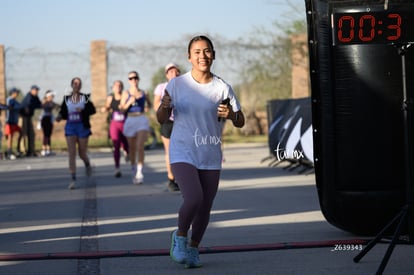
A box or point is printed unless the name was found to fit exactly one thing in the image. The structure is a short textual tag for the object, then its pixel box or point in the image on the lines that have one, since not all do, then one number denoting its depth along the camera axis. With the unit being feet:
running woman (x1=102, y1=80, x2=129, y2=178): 62.49
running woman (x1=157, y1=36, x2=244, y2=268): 28.09
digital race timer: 27.50
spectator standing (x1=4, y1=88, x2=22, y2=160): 93.30
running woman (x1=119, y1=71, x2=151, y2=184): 58.13
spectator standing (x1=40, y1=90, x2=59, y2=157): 96.07
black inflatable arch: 31.89
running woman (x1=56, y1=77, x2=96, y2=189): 56.65
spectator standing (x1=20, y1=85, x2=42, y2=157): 95.50
